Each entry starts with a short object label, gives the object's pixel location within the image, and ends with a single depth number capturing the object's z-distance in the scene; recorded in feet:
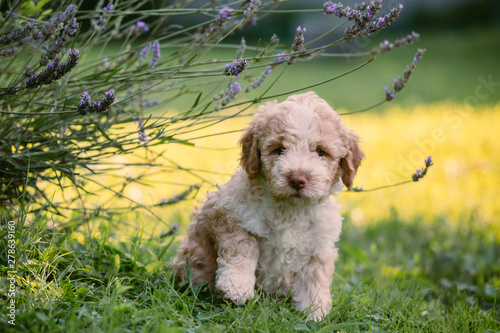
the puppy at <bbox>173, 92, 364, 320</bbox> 9.25
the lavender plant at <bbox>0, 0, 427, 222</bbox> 8.04
